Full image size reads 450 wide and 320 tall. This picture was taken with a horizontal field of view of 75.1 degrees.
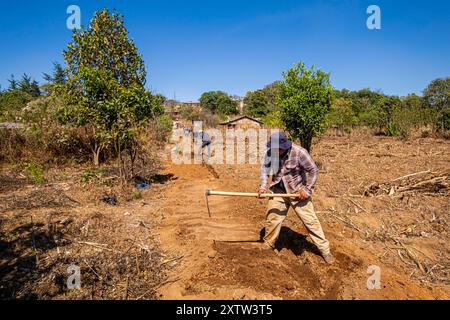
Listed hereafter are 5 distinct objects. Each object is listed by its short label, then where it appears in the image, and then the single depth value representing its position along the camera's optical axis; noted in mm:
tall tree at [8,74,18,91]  39900
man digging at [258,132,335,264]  3959
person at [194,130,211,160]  12773
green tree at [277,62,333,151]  10469
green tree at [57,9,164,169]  7910
